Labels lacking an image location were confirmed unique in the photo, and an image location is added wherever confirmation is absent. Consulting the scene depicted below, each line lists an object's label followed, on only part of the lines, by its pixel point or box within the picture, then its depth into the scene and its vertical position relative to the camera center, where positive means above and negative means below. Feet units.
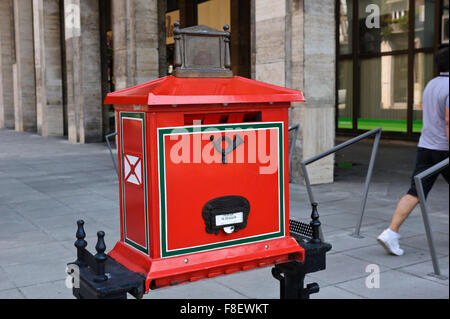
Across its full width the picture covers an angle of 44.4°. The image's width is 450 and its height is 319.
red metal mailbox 8.93 -1.12
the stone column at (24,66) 82.84 +6.38
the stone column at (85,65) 60.13 +4.63
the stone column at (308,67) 30.25 +2.02
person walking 15.71 -1.33
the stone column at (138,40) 48.14 +5.82
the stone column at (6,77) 95.45 +5.51
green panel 64.13 -2.85
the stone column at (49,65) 71.56 +5.60
